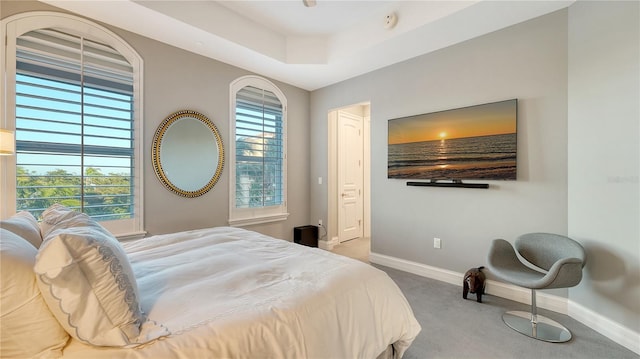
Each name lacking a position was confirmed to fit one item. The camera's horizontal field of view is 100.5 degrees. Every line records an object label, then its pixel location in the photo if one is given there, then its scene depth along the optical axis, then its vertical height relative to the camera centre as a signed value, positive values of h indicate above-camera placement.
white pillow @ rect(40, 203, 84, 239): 1.31 -0.21
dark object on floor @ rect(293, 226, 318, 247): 4.28 -0.92
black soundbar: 2.84 -0.05
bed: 0.88 -0.54
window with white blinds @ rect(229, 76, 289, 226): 3.71 +0.39
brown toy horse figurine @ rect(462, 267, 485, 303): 2.61 -1.02
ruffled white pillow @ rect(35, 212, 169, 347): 0.85 -0.39
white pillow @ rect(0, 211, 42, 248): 1.18 -0.24
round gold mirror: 3.02 +0.30
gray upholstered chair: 1.93 -0.73
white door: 4.84 +0.06
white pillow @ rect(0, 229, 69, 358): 0.79 -0.43
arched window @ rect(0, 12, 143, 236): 2.23 +0.54
